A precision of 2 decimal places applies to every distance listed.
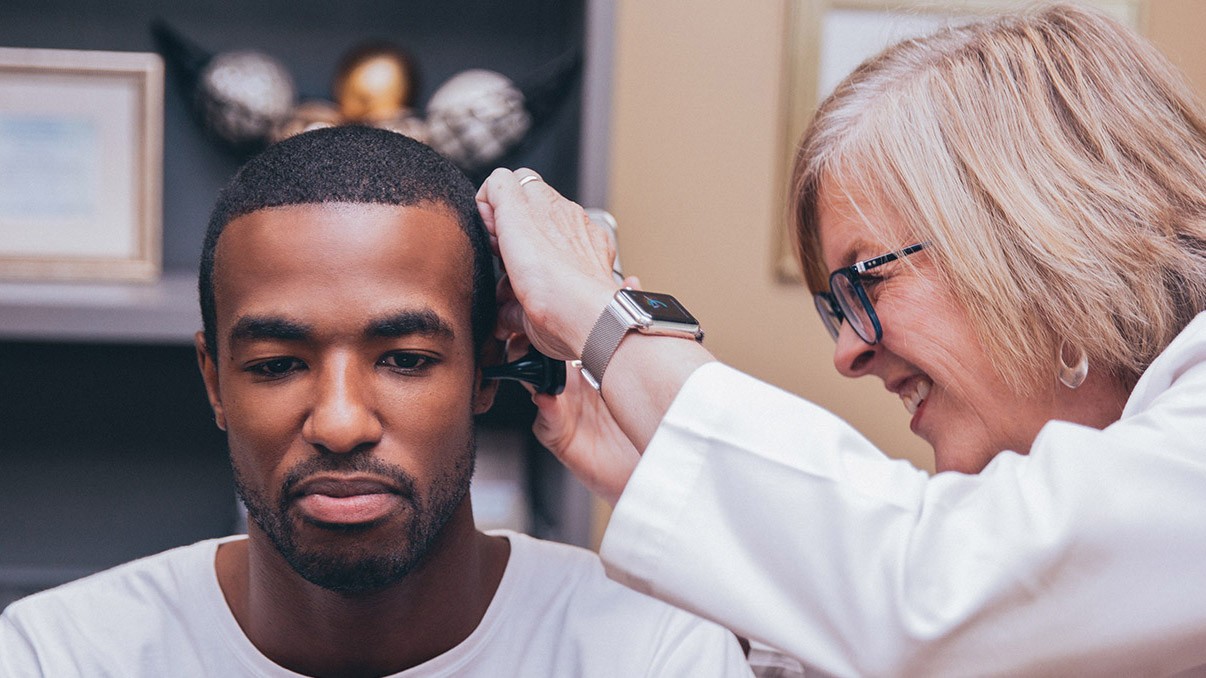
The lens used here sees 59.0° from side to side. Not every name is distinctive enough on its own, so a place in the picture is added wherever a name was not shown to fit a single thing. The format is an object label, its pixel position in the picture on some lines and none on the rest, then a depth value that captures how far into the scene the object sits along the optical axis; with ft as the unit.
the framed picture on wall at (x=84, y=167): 5.00
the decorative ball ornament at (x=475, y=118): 4.98
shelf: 4.55
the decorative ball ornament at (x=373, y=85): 5.18
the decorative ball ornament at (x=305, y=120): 5.14
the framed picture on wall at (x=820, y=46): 6.35
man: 3.12
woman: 2.49
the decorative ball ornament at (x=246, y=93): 5.07
